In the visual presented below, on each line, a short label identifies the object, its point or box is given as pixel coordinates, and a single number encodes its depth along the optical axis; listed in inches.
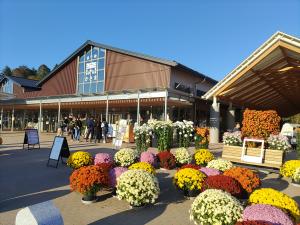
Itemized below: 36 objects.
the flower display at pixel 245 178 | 187.8
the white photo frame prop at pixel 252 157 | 278.0
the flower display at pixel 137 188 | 171.0
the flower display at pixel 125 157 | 265.4
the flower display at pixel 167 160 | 284.6
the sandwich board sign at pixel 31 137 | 422.9
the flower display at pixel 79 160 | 260.7
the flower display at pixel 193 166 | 222.4
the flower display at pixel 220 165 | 236.0
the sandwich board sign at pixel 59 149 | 300.8
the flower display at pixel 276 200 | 134.6
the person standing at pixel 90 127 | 552.0
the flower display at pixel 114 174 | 201.6
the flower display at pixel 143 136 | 357.4
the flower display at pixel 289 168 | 247.3
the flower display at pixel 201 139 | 390.6
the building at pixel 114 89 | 635.6
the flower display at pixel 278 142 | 274.7
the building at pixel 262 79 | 340.6
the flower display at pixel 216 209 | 131.2
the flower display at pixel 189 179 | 191.6
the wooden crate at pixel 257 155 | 272.4
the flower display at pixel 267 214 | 115.7
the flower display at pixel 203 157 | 287.2
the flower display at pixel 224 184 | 174.1
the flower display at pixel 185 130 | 362.8
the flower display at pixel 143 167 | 217.6
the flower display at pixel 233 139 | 306.1
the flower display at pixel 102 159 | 255.5
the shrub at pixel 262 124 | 299.9
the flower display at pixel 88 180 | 181.7
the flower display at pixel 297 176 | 240.6
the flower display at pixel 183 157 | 290.8
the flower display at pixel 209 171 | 213.6
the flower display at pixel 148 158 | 276.6
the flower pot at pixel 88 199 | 185.7
